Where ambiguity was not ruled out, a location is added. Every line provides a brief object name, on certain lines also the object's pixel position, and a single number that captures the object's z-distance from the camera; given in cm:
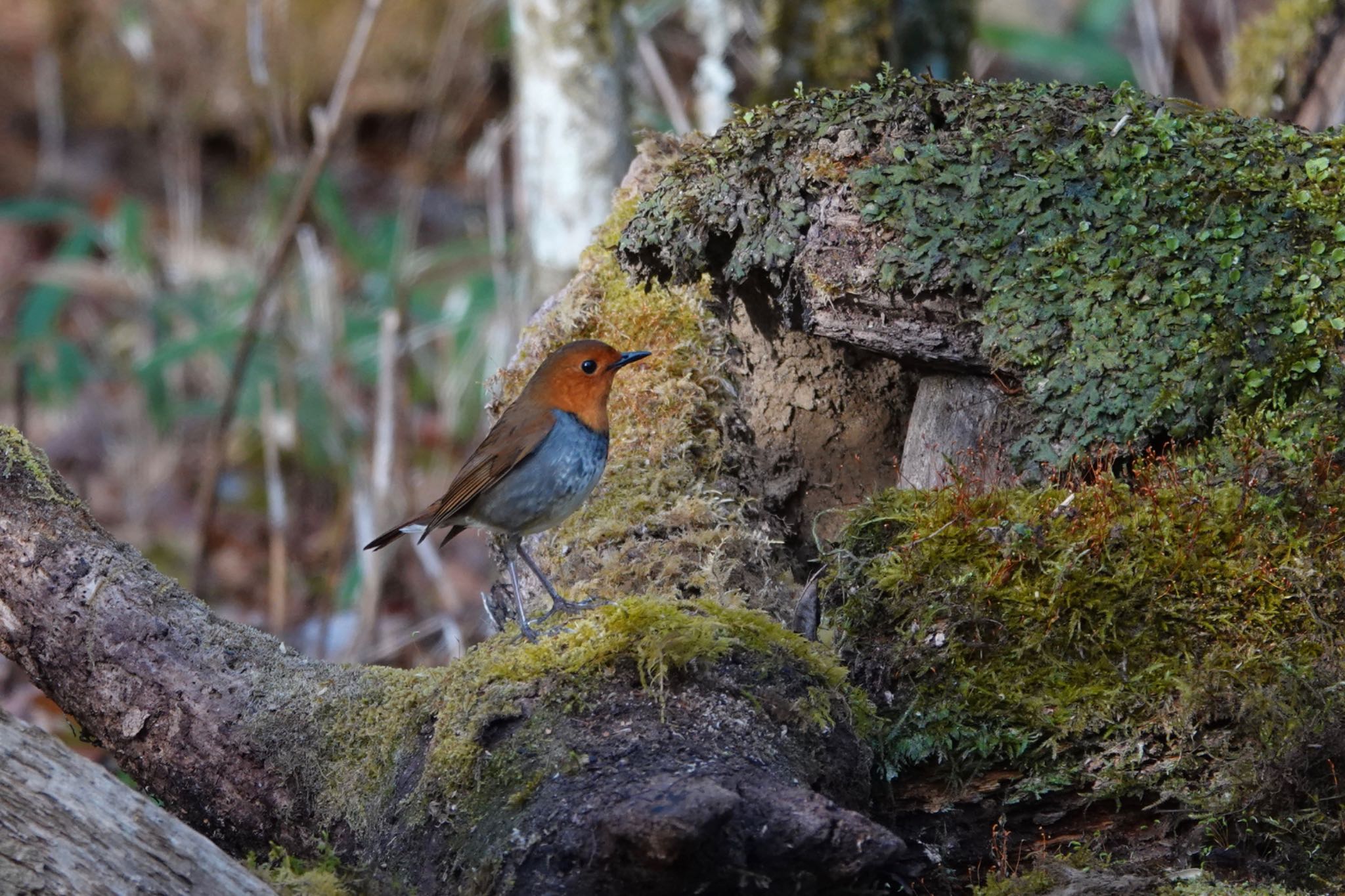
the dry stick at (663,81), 1317
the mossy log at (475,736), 514
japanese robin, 787
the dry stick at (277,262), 1161
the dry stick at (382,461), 1304
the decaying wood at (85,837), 515
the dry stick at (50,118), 2312
